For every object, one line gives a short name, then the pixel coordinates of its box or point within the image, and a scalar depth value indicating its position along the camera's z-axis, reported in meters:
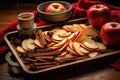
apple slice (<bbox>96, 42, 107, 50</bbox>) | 0.91
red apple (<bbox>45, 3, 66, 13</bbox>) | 1.08
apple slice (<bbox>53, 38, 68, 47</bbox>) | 0.92
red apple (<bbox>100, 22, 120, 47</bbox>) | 0.90
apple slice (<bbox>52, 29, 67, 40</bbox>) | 0.97
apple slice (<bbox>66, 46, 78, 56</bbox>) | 0.88
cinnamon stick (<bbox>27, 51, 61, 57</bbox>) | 0.88
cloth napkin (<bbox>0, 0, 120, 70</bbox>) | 0.99
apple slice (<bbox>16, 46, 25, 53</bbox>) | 0.91
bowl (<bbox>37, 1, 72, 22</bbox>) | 1.06
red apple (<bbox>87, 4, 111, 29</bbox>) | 1.00
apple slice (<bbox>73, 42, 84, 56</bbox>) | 0.88
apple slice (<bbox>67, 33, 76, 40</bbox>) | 0.95
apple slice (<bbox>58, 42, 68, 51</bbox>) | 0.90
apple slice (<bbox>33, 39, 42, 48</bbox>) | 0.93
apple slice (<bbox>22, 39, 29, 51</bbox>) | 0.92
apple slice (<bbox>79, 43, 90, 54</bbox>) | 0.89
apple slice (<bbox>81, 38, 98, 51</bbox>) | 0.90
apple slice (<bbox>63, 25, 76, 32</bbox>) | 1.01
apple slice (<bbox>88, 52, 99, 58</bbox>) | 0.87
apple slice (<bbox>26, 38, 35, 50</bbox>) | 0.92
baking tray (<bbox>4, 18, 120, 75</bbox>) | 0.81
